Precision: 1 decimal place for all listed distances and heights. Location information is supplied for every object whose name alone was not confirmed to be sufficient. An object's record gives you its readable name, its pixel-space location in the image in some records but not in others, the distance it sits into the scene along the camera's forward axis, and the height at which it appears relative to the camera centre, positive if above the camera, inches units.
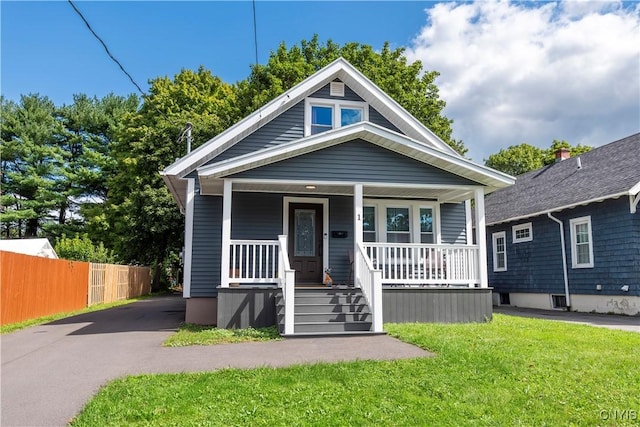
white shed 856.1 +35.4
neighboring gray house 479.2 +36.6
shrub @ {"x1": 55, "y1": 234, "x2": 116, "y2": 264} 907.4 +25.7
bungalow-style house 360.8 +51.0
